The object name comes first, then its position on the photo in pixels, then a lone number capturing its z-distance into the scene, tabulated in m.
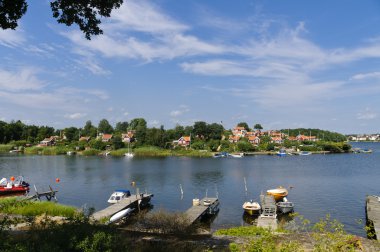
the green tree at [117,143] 142.65
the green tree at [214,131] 159.88
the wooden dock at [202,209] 31.14
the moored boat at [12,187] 46.50
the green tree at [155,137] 140.57
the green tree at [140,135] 145.82
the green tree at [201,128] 159.40
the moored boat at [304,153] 138.23
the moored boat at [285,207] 36.22
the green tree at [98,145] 142.12
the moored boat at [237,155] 124.23
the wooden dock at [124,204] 30.94
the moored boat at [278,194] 42.28
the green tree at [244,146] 143.25
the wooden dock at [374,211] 26.40
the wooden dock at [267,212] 28.76
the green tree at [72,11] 12.78
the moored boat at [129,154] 121.43
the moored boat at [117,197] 39.29
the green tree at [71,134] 171.62
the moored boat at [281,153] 132.75
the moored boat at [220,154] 123.38
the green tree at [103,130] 197.27
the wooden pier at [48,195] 43.42
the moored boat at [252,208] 34.69
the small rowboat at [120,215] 29.61
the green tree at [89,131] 184.10
